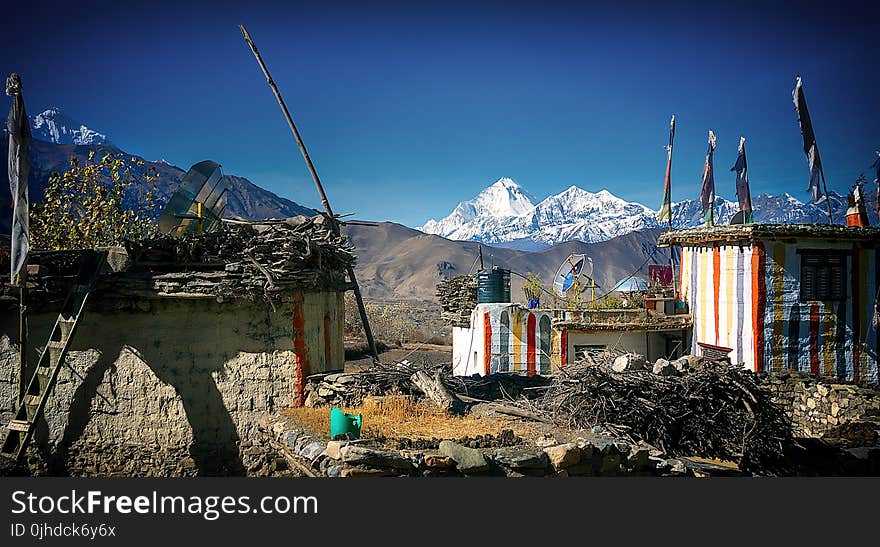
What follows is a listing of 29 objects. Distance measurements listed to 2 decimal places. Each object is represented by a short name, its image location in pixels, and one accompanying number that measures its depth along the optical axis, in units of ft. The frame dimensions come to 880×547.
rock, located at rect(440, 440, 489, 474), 21.38
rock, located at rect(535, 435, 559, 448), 23.72
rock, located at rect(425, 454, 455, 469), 21.25
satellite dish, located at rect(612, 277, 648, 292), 70.28
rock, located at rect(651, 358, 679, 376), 29.66
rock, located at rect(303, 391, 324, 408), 29.19
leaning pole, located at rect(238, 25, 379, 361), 35.00
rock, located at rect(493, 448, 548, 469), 21.76
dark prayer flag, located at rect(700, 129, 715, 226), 58.65
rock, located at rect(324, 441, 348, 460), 21.56
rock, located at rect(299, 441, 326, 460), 22.58
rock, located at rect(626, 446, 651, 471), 23.84
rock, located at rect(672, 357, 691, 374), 30.07
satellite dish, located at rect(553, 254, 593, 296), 65.51
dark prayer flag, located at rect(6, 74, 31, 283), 25.39
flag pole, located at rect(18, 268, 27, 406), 26.28
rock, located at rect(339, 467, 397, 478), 20.75
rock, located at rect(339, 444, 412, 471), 20.83
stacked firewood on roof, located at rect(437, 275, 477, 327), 58.13
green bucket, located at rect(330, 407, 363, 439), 23.21
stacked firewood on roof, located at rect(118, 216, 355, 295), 28.89
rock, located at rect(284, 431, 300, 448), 24.49
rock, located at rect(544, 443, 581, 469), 22.29
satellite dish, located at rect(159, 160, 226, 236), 31.76
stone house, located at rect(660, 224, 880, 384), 48.80
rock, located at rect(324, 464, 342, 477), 21.08
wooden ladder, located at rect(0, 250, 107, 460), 26.89
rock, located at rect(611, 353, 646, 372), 30.15
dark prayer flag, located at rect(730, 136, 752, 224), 54.75
